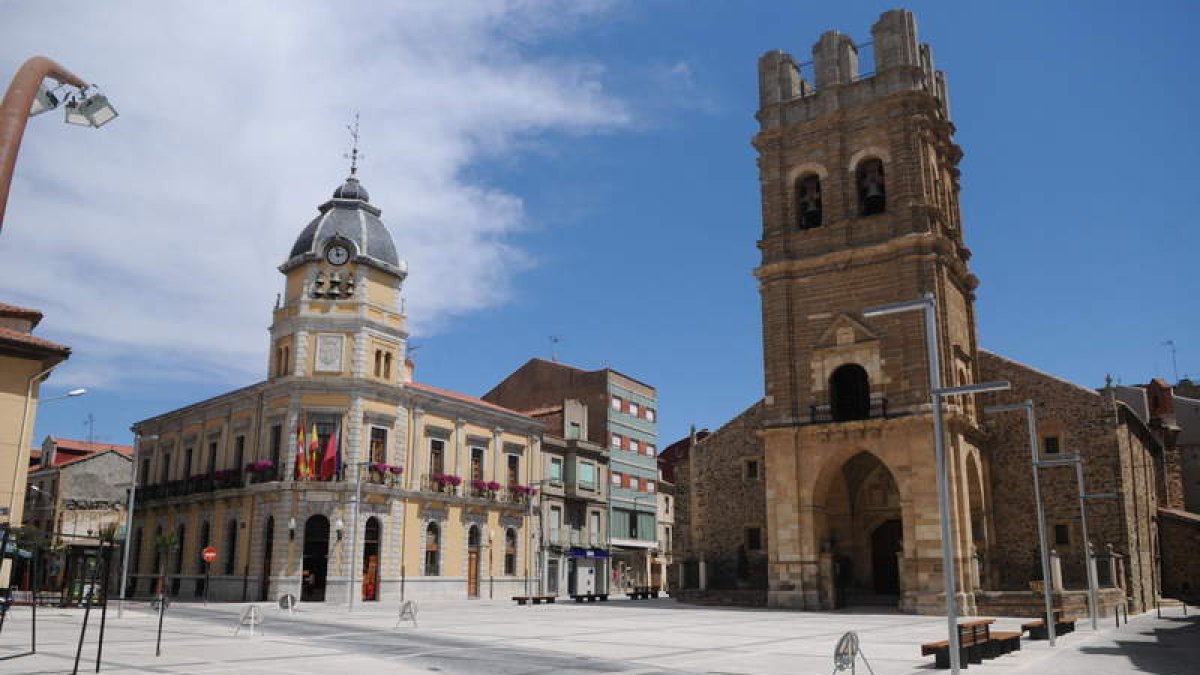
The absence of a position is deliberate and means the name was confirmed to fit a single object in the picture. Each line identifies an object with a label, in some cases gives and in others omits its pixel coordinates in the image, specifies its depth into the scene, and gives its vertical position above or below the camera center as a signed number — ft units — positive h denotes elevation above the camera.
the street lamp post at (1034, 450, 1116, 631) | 78.54 -2.83
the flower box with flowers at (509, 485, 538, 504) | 154.33 +6.17
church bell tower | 109.09 +25.31
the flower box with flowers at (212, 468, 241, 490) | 135.23 +7.28
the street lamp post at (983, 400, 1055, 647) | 62.80 -0.79
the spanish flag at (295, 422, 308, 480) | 124.98 +8.84
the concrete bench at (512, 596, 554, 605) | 129.56 -9.61
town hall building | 125.49 +8.85
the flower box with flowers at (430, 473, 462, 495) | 140.15 +7.18
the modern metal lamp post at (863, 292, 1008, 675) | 41.01 +4.13
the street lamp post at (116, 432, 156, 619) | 91.47 -0.39
